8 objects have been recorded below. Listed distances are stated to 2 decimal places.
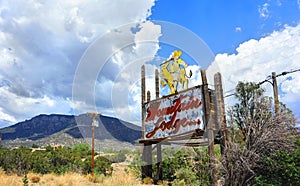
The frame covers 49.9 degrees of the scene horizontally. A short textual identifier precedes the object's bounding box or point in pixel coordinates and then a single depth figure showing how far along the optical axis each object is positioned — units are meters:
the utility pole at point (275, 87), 19.58
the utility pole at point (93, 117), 27.80
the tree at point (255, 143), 11.69
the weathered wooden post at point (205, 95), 13.02
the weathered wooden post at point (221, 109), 12.73
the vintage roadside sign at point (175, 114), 13.51
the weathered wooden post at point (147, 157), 16.39
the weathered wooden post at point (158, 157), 16.88
